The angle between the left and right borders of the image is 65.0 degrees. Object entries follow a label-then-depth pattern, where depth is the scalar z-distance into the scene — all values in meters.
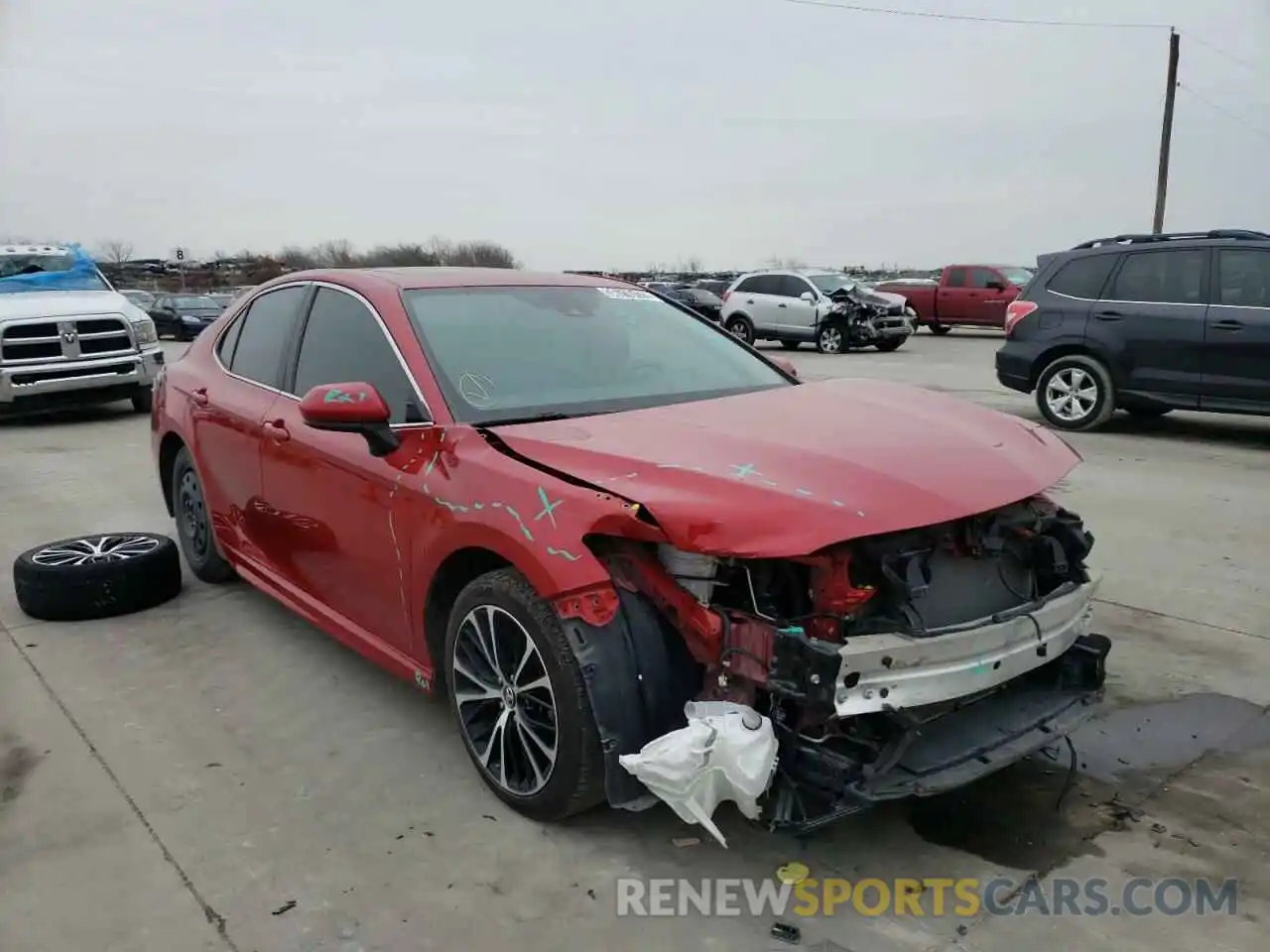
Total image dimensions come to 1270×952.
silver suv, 20.72
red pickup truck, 24.56
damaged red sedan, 2.60
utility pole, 28.02
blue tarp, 11.56
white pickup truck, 10.86
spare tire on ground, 4.76
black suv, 8.59
